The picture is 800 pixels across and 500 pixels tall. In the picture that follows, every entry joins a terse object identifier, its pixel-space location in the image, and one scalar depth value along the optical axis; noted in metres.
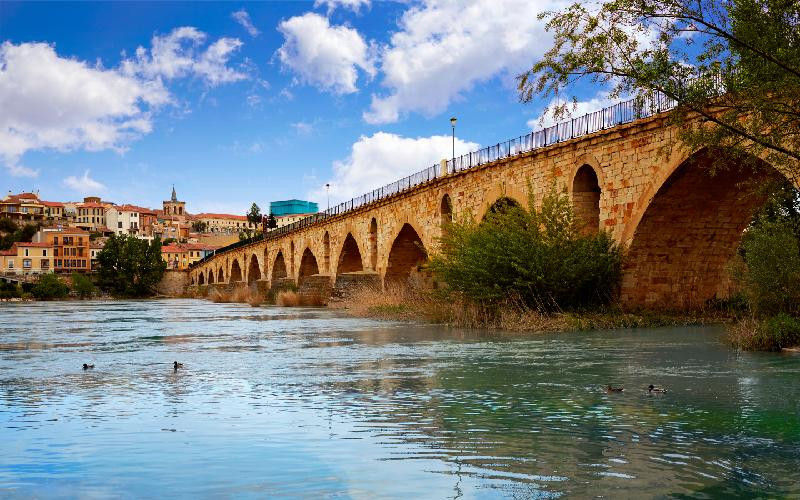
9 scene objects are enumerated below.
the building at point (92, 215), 150.62
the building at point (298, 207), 174.62
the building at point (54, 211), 145.00
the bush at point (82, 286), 93.44
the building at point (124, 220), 152.50
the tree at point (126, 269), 98.00
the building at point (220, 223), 194.12
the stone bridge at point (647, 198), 19.58
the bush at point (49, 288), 87.38
